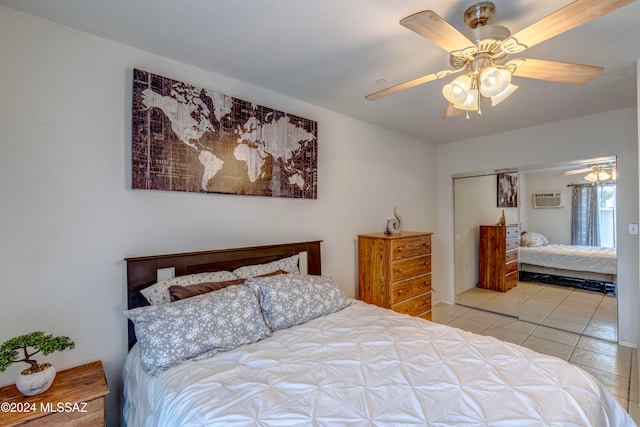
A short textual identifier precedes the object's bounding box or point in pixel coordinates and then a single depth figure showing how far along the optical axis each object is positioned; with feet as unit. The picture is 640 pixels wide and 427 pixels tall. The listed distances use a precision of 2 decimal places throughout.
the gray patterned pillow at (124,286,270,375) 4.93
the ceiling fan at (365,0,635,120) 3.74
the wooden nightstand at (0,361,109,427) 4.30
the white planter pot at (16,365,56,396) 4.52
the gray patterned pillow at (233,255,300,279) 7.34
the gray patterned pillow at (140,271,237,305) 6.04
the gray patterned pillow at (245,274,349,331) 6.44
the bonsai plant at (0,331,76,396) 4.50
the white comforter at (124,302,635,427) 3.64
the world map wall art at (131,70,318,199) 6.41
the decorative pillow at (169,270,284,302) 5.98
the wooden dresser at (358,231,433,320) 9.86
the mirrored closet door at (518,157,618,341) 10.82
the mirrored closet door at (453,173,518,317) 13.74
